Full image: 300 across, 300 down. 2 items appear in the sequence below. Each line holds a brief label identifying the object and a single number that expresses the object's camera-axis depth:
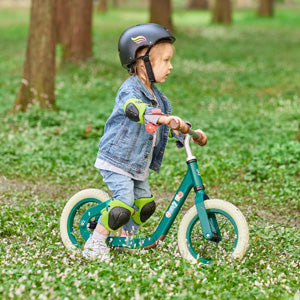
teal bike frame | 8.43
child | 8.52
